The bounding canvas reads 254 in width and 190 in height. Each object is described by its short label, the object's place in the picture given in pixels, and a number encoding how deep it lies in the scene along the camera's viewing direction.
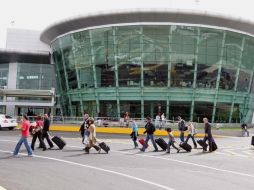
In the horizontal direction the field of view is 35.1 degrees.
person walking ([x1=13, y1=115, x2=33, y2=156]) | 14.44
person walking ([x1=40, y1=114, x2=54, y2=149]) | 17.36
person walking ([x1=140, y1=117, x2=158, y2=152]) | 18.08
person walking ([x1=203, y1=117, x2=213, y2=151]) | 18.98
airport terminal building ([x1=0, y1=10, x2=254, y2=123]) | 41.03
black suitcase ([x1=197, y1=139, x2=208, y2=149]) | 18.86
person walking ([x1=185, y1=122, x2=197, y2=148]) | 20.34
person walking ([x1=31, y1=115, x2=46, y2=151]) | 16.64
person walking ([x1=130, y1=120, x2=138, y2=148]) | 19.53
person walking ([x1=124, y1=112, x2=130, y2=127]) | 34.41
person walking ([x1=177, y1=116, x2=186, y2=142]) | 21.16
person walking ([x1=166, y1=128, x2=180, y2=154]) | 17.59
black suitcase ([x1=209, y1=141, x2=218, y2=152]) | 19.22
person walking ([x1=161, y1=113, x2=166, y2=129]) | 34.10
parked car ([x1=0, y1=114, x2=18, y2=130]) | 30.83
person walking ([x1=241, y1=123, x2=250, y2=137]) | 33.65
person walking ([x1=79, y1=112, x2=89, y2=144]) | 19.31
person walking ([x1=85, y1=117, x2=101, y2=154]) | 16.20
